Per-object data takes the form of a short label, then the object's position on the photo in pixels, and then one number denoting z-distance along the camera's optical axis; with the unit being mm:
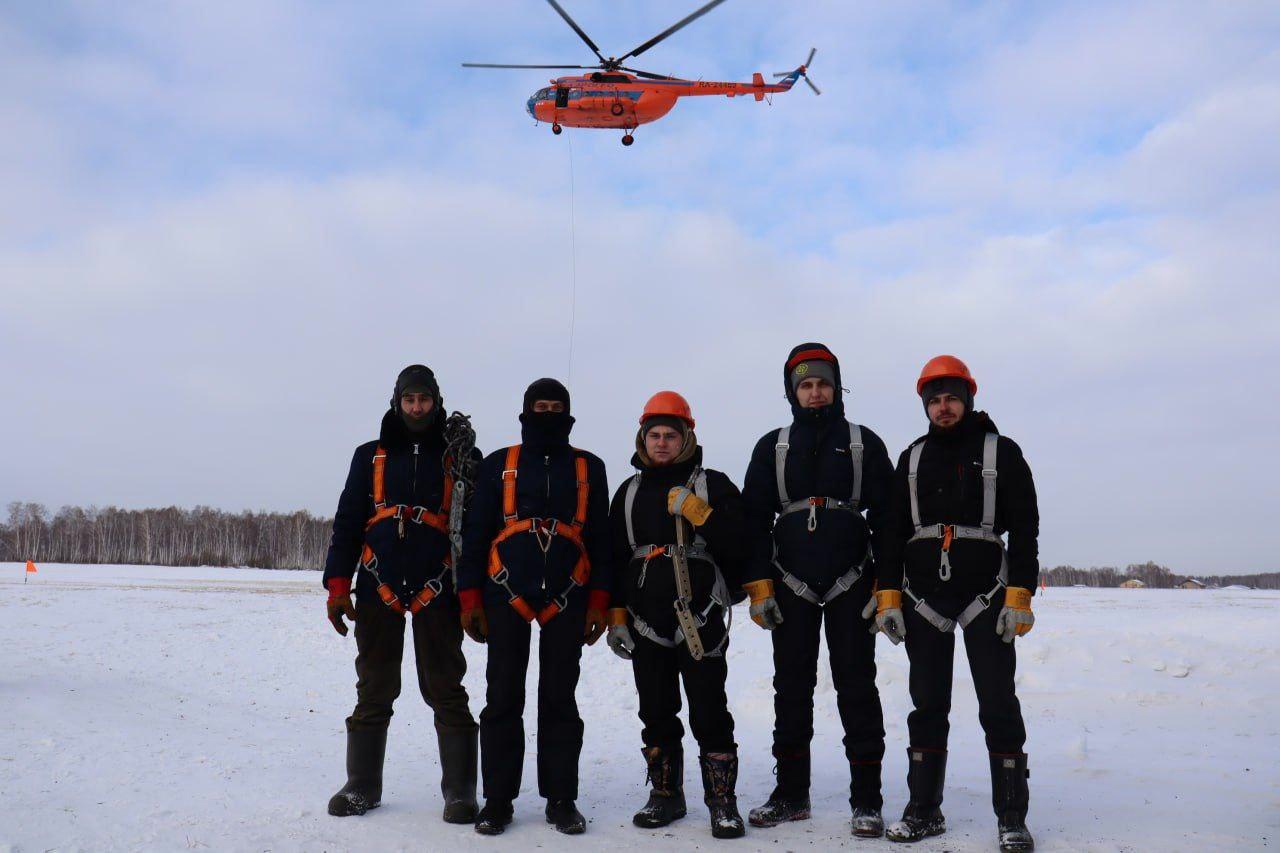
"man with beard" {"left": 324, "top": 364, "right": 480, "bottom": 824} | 5430
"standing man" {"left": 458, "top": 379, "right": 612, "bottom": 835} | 5113
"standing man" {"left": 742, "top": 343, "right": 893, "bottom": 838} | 5242
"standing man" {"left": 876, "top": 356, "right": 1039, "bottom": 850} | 4852
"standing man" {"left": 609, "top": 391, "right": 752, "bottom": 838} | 5215
